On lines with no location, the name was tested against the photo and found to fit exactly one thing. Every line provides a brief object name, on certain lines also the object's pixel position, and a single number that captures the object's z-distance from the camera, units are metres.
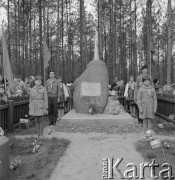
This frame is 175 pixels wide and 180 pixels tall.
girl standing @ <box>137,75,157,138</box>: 7.49
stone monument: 9.09
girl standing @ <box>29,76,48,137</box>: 7.29
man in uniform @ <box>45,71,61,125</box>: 9.36
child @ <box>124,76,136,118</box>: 11.57
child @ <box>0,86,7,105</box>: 7.79
